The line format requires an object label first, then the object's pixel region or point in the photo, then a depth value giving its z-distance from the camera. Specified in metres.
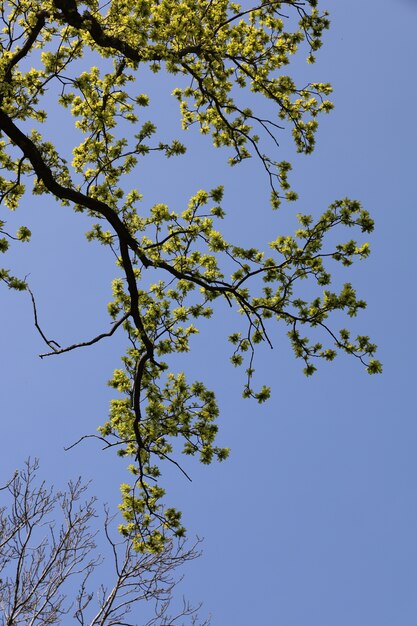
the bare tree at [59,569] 20.97
